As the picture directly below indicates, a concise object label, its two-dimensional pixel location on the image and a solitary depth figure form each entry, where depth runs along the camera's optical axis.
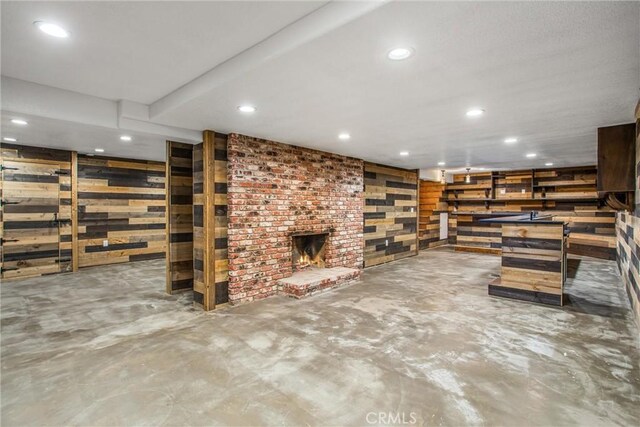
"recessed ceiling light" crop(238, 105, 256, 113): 3.10
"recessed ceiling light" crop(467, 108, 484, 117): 3.26
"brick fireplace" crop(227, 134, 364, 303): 4.25
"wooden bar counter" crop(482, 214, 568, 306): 4.13
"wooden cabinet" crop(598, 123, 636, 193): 3.61
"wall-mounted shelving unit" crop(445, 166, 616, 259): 7.75
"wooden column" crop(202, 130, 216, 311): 3.99
